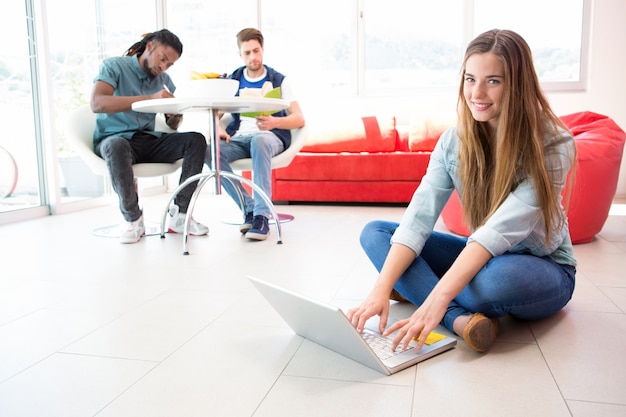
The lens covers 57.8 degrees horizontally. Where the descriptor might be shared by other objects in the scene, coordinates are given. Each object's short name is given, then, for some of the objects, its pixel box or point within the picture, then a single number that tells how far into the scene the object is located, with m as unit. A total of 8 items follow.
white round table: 2.46
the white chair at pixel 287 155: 3.17
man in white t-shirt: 3.04
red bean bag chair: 2.58
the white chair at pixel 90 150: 2.85
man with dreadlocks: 2.76
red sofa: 4.13
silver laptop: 1.18
